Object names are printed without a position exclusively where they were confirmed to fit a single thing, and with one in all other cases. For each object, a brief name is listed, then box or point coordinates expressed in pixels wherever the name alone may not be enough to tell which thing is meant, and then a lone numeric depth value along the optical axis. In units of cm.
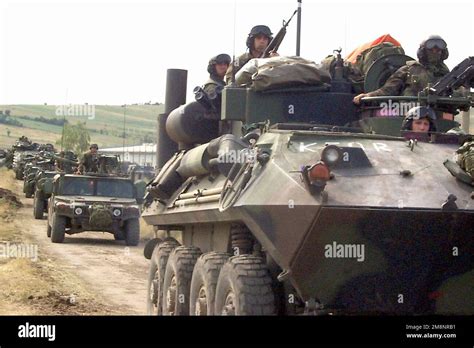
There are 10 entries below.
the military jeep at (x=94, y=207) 2108
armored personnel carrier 629
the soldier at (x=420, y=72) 849
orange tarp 969
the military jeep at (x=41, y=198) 2719
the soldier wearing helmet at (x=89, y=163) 2492
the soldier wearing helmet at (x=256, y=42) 1042
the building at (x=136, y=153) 6526
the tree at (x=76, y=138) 5331
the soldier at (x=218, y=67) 1078
